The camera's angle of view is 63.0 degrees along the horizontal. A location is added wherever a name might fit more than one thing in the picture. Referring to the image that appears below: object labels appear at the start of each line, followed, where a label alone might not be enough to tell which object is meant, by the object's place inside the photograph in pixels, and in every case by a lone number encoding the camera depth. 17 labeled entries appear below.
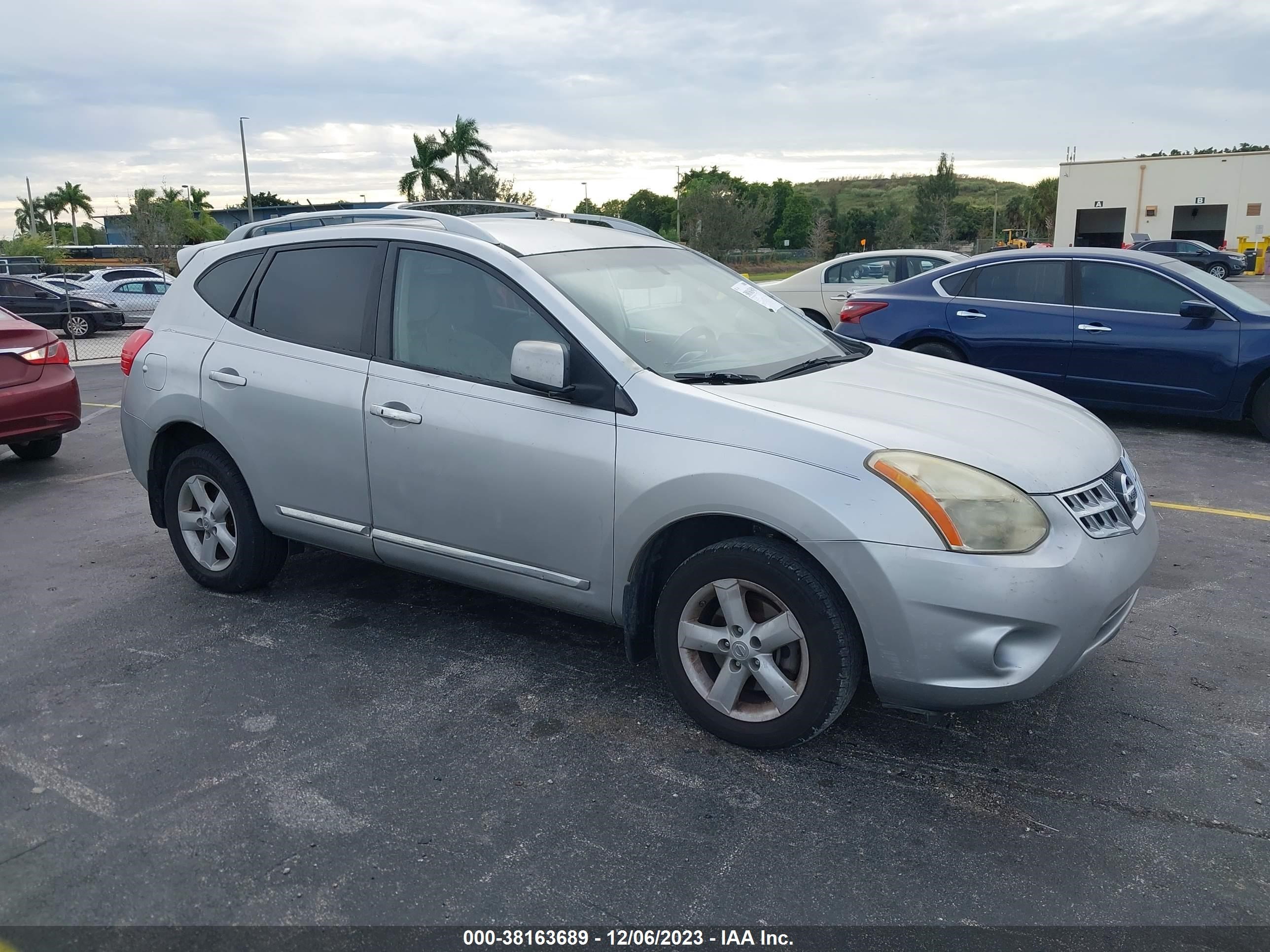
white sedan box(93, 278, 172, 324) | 24.45
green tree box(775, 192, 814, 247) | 118.14
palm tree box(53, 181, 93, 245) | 116.50
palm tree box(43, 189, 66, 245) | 117.44
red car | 7.55
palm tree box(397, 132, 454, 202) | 53.28
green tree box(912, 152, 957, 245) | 79.75
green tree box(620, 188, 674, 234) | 100.19
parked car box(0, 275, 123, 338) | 21.16
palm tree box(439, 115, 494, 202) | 52.91
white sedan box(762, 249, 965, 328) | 13.28
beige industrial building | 61.38
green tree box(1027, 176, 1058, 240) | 86.25
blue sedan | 8.16
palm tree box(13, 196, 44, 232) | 106.25
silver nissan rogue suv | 3.07
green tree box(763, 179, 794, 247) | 117.00
